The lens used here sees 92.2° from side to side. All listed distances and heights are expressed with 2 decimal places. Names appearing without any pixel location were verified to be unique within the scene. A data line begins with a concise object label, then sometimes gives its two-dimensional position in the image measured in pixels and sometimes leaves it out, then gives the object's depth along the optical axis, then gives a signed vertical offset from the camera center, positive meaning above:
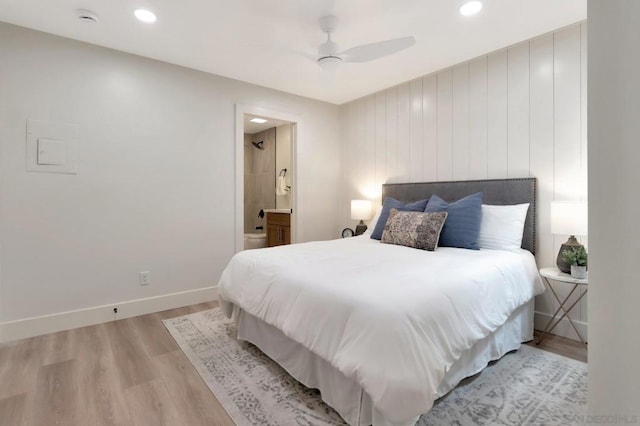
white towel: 5.80 +0.55
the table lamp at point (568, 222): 2.26 -0.05
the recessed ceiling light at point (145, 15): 2.37 +1.57
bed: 1.29 -0.53
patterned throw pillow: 2.67 -0.13
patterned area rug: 1.62 -1.05
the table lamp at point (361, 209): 4.09 +0.09
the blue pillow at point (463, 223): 2.70 -0.07
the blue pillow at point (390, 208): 3.24 +0.08
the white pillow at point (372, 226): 3.61 -0.13
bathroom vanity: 4.62 -0.19
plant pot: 2.21 -0.41
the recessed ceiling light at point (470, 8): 2.26 +1.56
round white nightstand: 2.24 -0.64
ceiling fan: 2.30 +1.27
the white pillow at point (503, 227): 2.67 -0.11
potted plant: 2.22 -0.34
